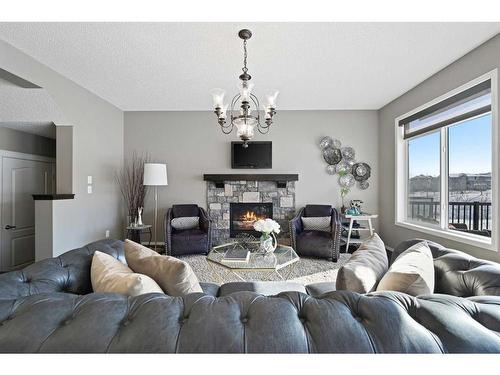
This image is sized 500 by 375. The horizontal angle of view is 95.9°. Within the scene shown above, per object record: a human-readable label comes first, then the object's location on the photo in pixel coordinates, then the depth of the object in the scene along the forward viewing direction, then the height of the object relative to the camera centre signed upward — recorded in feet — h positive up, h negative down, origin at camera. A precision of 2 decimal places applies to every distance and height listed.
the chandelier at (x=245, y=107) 7.06 +2.57
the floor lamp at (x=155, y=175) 12.51 +0.68
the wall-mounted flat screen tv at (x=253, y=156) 14.29 +1.97
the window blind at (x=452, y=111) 7.91 +3.20
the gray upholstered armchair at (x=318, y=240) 11.52 -2.76
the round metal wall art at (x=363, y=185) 14.34 +0.11
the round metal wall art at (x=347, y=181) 14.24 +0.37
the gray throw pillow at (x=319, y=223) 12.82 -2.07
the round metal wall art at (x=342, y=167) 14.23 +1.26
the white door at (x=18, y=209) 10.66 -1.08
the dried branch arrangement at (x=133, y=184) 13.55 +0.20
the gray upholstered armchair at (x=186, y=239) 12.07 -2.80
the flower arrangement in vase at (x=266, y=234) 7.91 -1.67
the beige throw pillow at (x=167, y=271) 3.74 -1.44
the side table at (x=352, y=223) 12.49 -2.10
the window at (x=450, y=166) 8.16 +0.91
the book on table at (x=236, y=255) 7.12 -2.28
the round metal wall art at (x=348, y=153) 14.23 +2.13
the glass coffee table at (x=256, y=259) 6.57 -2.34
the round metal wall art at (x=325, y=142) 14.26 +2.83
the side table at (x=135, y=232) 12.24 -2.58
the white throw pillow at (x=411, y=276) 3.39 -1.40
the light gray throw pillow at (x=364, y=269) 3.71 -1.48
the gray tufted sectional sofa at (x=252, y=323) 2.15 -1.41
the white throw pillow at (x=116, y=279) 3.26 -1.42
